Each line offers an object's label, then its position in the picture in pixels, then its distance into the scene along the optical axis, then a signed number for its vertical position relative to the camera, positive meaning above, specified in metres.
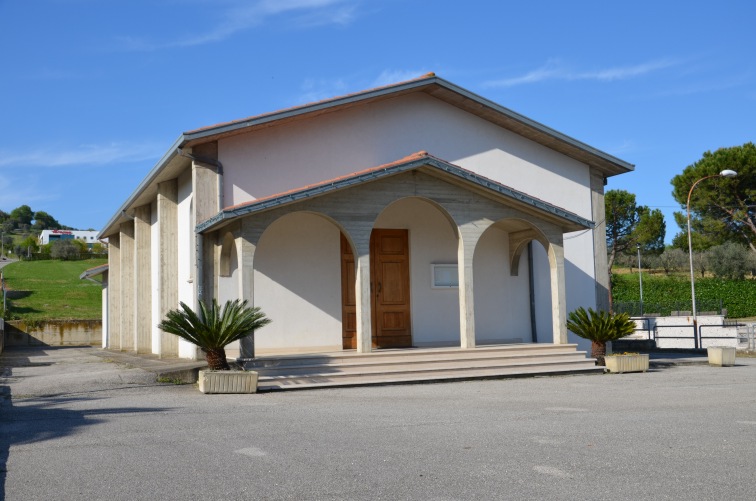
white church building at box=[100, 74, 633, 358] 14.75 +1.91
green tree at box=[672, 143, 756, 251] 47.16 +6.95
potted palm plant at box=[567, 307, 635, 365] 15.76 -0.32
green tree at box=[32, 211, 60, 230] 171.18 +23.05
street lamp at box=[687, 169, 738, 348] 23.67 -0.74
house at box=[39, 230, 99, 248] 116.31 +13.41
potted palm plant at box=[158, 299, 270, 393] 12.32 -0.12
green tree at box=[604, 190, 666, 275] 64.56 +7.28
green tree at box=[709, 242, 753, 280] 58.56 +3.49
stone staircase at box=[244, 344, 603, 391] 13.13 -0.87
